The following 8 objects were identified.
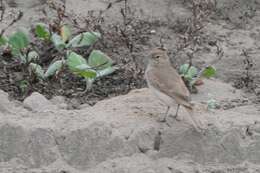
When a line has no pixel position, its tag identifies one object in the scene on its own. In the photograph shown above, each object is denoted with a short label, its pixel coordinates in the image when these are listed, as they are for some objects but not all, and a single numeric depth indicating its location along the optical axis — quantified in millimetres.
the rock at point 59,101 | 13965
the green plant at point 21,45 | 15359
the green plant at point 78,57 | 14898
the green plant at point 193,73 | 15594
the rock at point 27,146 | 12187
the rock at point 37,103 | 13320
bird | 12850
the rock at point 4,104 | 12983
